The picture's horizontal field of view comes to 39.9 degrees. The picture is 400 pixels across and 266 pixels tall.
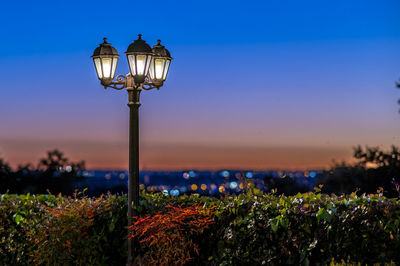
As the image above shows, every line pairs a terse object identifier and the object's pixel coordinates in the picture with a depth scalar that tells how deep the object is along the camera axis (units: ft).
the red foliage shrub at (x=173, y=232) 27.50
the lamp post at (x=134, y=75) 28.40
